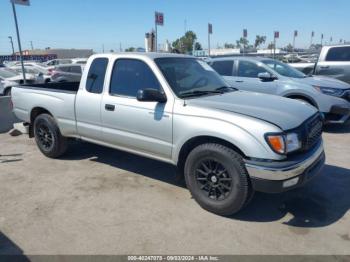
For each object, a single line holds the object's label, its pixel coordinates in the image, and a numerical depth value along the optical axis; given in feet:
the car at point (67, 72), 59.77
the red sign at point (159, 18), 41.15
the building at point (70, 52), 235.61
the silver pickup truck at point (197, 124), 10.81
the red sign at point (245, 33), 71.92
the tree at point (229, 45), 347.32
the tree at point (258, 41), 315.94
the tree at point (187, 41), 239.87
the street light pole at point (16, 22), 25.58
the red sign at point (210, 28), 61.82
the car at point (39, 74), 62.03
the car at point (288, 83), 22.95
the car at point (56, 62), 108.53
